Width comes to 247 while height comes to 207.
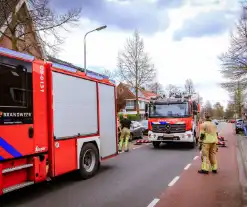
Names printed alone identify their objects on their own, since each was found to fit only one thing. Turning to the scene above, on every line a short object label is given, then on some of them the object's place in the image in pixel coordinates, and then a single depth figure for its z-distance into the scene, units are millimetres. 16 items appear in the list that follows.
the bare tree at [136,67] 39688
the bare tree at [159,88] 73625
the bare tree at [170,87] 76600
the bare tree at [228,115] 126562
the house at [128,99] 61016
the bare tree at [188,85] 80888
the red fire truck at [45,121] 5918
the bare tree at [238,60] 26281
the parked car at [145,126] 26491
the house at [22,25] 15509
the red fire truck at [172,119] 15281
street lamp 22903
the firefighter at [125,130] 15117
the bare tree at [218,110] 136188
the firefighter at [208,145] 9148
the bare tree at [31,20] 15586
